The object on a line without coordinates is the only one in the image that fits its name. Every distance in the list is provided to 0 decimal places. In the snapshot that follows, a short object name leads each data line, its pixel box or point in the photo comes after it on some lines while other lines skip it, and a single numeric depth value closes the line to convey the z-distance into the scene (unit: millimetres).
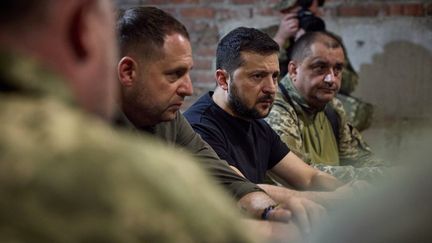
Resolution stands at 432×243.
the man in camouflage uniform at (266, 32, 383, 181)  2580
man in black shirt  2229
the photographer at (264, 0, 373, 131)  3141
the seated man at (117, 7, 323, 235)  1739
